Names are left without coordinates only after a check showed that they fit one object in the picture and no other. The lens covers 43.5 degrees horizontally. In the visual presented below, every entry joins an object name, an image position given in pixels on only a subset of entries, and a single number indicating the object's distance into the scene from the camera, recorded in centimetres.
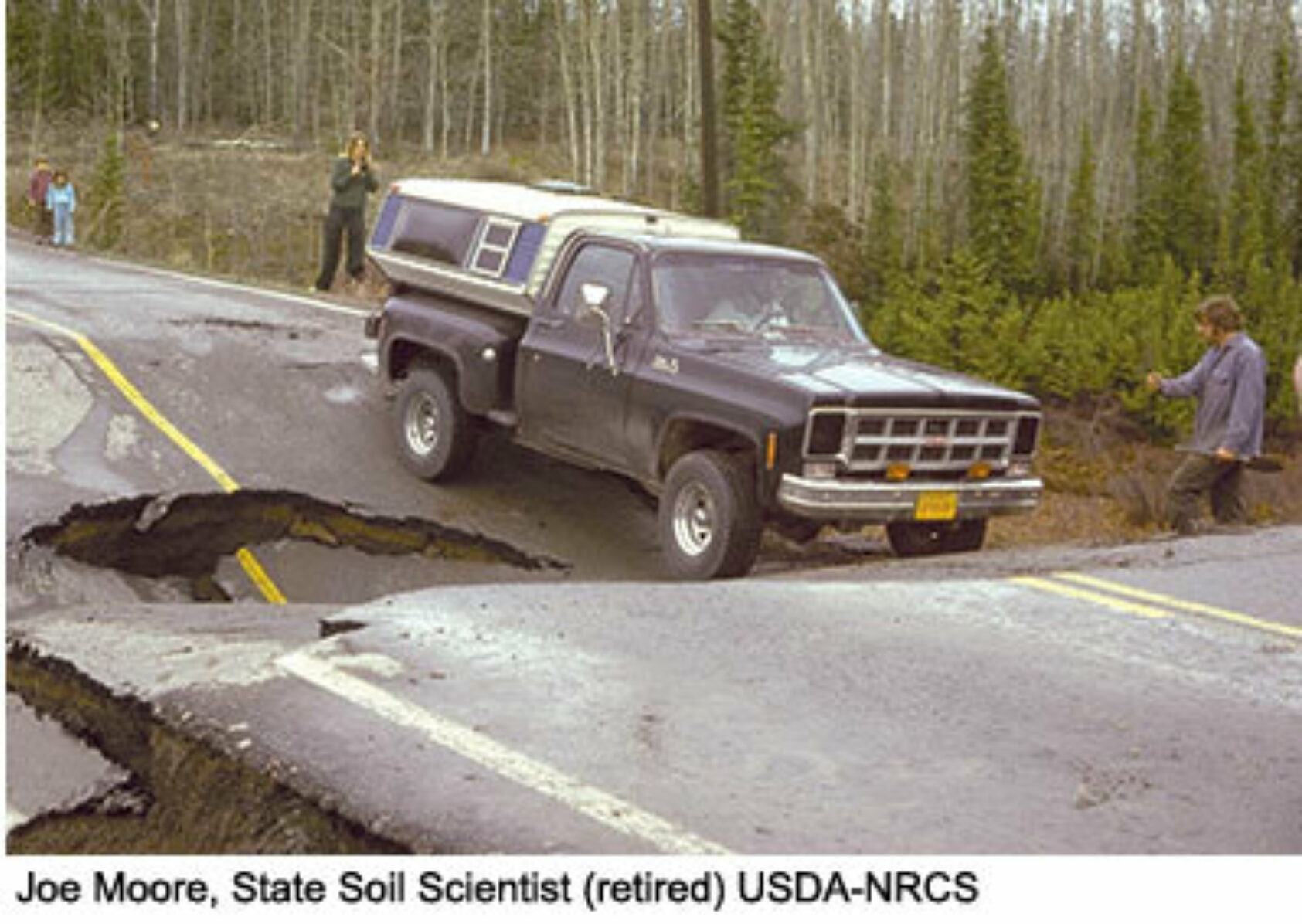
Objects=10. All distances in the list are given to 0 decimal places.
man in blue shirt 1135
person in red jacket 3069
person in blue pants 2839
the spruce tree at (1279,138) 7625
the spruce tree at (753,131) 5900
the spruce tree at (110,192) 4694
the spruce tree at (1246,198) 6656
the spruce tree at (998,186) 6588
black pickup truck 942
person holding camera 1958
